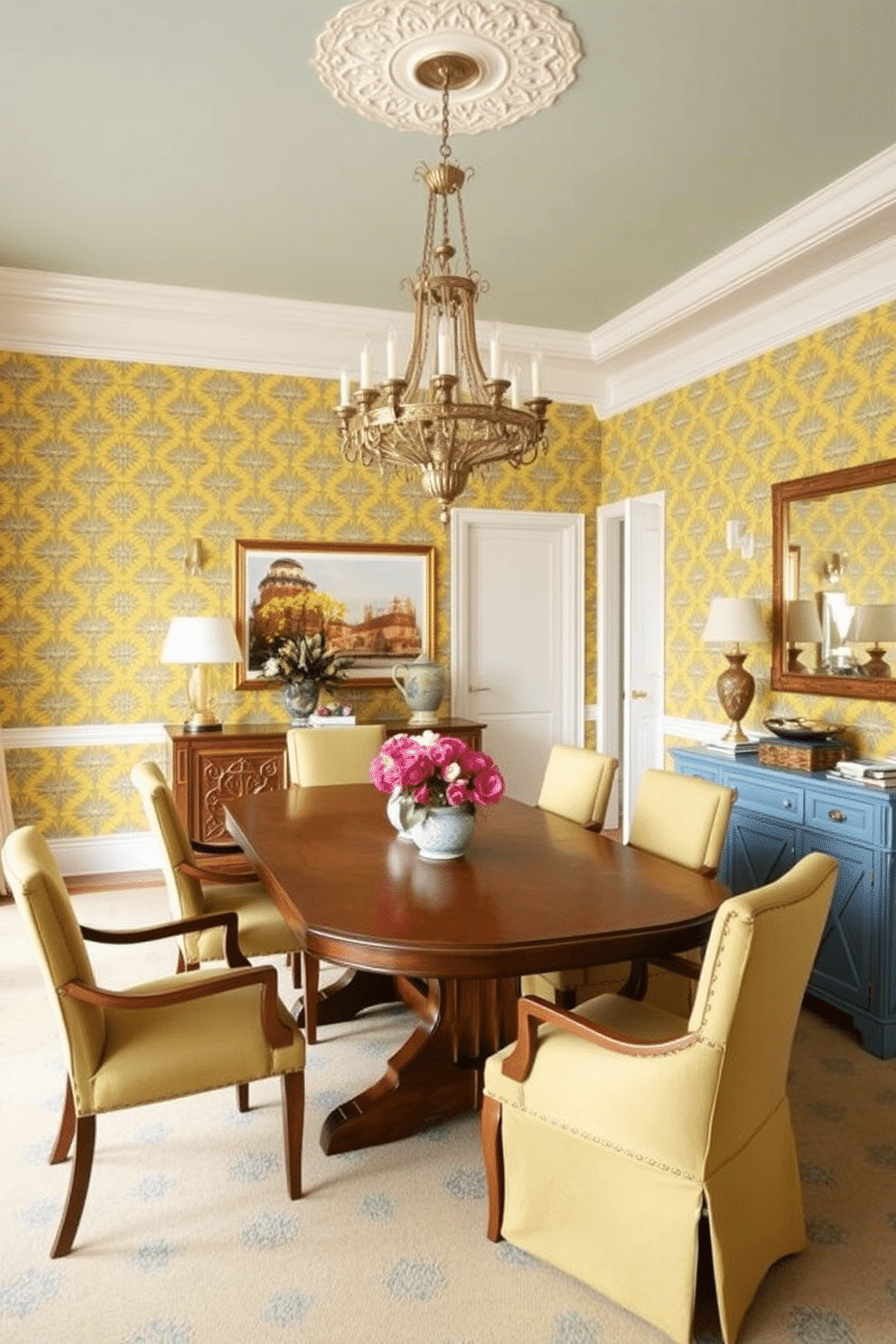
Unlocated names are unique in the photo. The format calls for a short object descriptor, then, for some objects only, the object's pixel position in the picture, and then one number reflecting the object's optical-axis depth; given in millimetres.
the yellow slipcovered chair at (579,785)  3633
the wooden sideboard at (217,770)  5020
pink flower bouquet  2672
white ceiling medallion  2785
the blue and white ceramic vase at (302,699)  5371
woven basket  3850
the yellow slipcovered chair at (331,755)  4383
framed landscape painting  5613
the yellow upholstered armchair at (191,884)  3010
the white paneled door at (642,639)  5734
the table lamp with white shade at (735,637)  4555
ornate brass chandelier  2727
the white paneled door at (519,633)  6148
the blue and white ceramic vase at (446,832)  2754
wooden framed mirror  4000
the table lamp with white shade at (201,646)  4984
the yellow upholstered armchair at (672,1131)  1818
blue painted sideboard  3334
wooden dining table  2115
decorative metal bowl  4012
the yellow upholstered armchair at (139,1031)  2129
